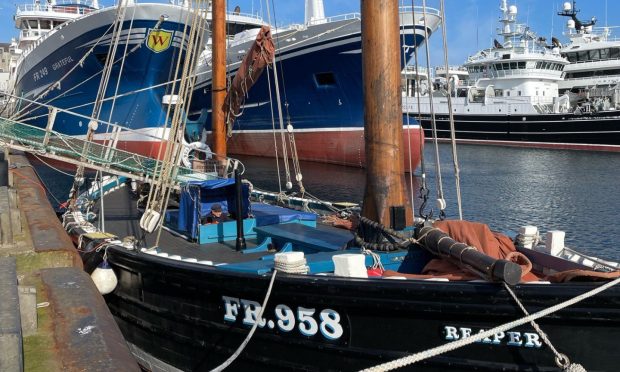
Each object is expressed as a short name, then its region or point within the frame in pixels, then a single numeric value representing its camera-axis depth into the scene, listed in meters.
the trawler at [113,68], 28.28
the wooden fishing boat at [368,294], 4.79
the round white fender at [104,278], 7.65
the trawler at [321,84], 31.41
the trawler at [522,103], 51.22
